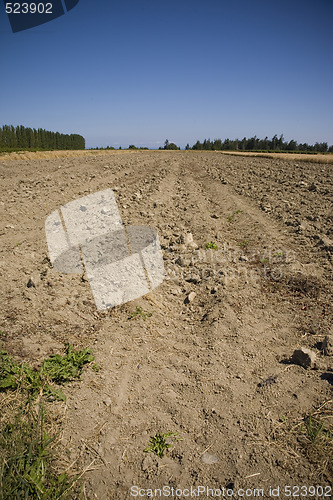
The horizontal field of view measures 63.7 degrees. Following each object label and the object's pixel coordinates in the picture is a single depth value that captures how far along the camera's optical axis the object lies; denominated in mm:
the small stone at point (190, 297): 3811
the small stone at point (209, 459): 1902
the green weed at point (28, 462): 1580
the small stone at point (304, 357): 2594
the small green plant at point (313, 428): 1967
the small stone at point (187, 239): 5238
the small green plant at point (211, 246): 5098
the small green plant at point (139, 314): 3420
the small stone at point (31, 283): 3641
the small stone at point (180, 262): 4645
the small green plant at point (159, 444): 1982
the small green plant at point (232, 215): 6828
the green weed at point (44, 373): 2293
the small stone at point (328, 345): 2740
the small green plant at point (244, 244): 5359
